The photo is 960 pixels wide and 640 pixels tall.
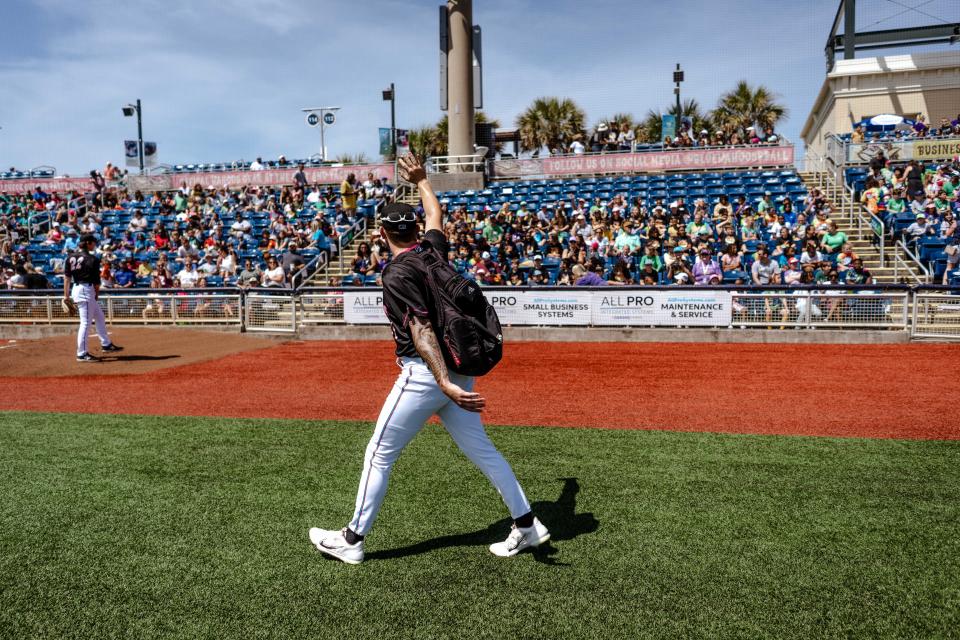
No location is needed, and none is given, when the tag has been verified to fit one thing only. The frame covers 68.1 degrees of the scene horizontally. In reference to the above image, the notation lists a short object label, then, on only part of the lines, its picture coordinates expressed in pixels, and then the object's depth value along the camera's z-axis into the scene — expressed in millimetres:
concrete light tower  24000
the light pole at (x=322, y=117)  30672
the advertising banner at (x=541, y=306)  14062
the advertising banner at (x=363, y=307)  14703
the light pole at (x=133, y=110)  35869
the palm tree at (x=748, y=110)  37812
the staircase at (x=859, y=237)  15680
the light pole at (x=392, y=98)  35812
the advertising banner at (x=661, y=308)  13312
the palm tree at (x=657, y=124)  37781
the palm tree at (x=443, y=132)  40400
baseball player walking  3525
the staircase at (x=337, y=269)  18491
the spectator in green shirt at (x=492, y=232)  19125
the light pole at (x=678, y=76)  32812
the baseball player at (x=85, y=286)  10938
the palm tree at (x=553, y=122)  37500
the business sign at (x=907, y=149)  20594
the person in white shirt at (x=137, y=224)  24527
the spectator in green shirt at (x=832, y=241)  15469
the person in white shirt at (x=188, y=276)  18156
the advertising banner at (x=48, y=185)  31875
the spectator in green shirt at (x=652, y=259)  15312
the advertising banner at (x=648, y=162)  22641
